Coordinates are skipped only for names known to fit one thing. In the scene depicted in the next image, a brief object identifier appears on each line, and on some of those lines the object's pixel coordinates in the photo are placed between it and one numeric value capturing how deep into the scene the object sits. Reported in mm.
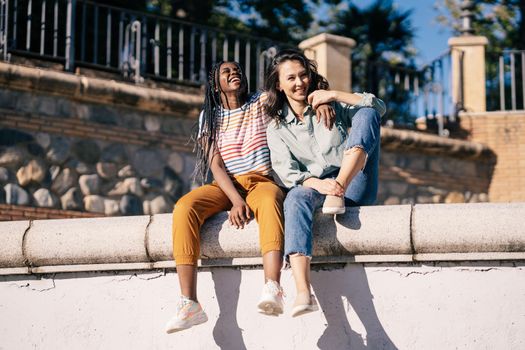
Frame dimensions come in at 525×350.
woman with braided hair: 3822
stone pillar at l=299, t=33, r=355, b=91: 11102
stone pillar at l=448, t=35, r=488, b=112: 12859
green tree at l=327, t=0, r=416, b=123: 19812
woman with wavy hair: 3756
